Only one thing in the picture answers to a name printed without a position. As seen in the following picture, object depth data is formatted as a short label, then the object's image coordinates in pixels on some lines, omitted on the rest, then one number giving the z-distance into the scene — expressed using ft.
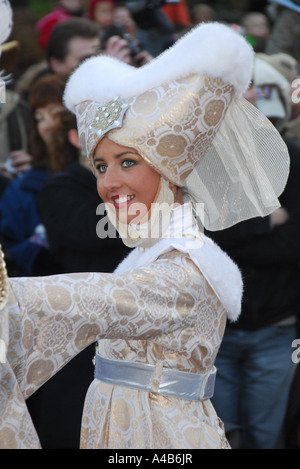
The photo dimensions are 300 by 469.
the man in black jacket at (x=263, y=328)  23.21
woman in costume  13.66
